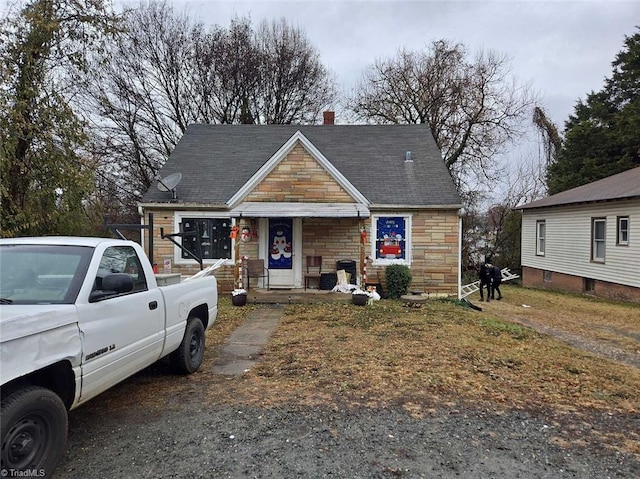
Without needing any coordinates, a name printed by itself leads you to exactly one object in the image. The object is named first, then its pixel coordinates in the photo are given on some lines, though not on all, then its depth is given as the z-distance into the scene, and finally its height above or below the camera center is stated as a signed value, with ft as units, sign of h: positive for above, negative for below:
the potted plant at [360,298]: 36.19 -5.39
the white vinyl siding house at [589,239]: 51.70 -0.67
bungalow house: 41.83 +1.29
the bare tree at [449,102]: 91.76 +28.79
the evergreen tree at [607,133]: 88.22 +21.64
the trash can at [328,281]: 41.78 -4.57
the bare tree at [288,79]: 96.27 +34.94
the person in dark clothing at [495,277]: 55.72 -5.56
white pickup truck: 8.80 -2.46
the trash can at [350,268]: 42.73 -3.37
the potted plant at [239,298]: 36.37 -5.43
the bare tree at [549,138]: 110.73 +25.99
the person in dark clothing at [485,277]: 55.21 -5.51
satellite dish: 40.34 +4.86
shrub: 41.45 -4.42
